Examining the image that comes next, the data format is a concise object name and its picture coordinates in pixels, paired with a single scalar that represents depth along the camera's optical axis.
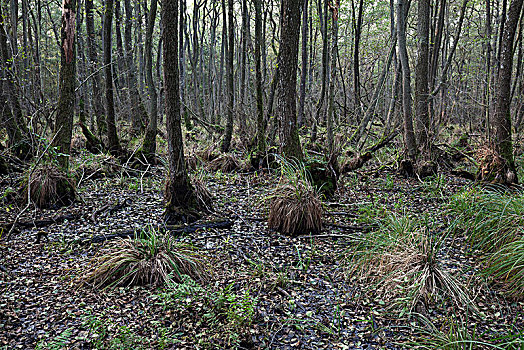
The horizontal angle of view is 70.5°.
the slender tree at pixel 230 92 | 9.12
